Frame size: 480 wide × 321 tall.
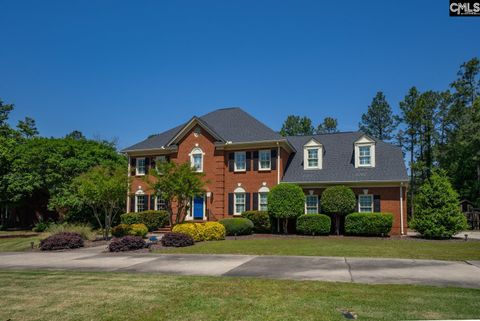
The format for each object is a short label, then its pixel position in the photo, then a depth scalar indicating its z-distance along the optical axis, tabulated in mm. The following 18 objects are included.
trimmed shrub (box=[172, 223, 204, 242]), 21484
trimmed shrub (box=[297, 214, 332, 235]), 24609
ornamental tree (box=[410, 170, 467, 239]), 22453
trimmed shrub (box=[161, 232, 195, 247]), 18984
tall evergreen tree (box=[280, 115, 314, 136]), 54000
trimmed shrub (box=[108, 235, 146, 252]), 17641
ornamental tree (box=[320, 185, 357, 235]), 24375
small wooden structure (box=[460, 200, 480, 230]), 34094
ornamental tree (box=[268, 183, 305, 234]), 24875
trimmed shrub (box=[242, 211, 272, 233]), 26203
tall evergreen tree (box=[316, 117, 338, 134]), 54094
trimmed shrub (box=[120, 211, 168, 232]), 28717
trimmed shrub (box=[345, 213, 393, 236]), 23656
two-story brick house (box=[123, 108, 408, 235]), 25469
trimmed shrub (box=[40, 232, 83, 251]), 19203
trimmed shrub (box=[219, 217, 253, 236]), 24469
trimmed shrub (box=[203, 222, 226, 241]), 22125
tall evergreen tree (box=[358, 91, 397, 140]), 49531
